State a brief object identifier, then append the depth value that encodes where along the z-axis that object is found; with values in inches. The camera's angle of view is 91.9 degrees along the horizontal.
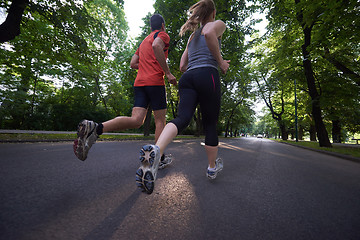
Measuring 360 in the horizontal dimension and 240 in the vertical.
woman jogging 80.0
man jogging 91.7
